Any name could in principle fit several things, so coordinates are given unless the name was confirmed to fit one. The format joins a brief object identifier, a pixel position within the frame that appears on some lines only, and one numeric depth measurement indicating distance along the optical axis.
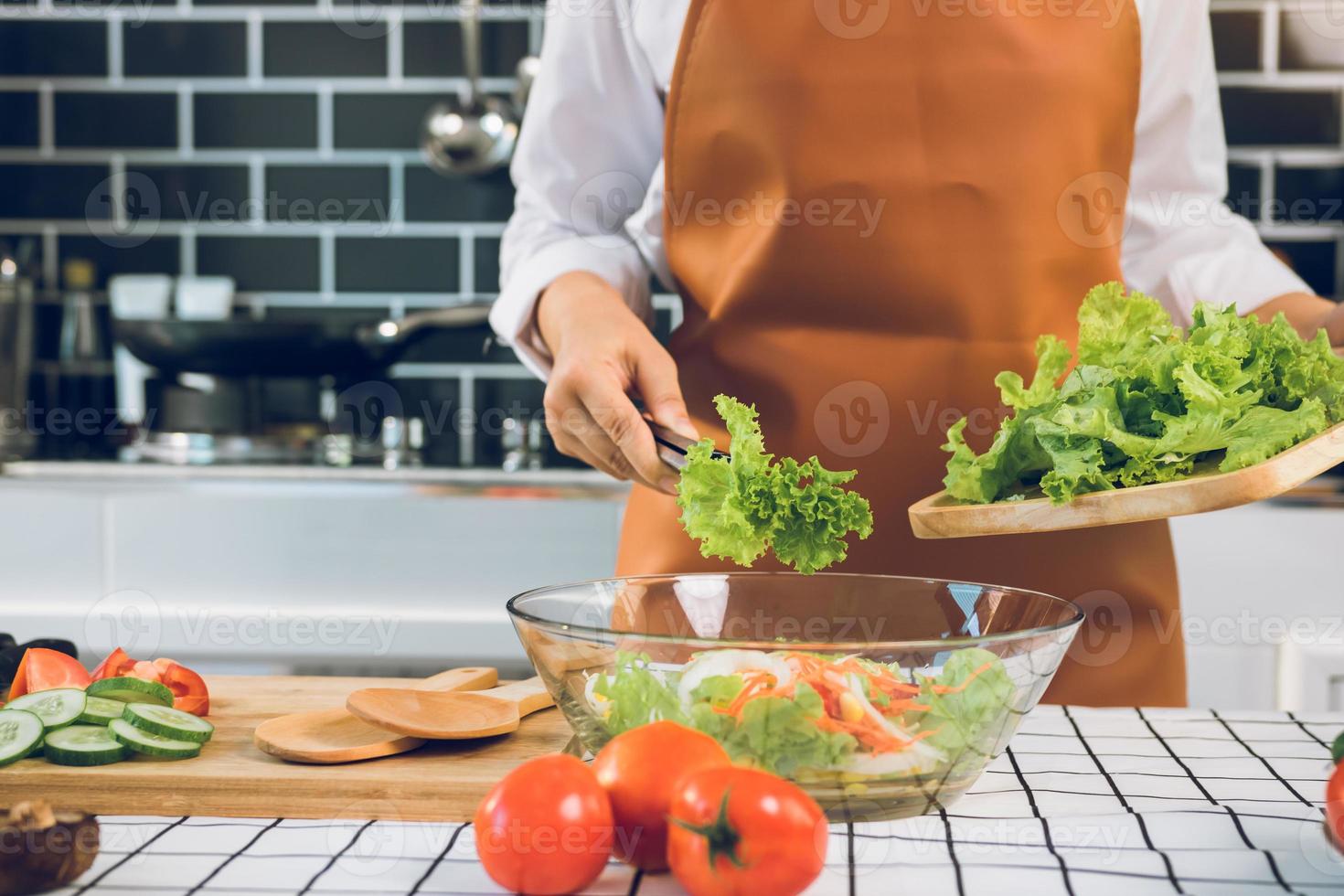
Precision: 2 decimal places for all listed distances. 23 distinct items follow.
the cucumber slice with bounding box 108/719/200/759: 0.72
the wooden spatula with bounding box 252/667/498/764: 0.73
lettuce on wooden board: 0.82
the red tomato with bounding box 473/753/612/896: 0.54
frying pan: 1.83
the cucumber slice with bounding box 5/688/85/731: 0.75
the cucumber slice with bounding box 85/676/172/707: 0.79
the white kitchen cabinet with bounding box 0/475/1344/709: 1.63
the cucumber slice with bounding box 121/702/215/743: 0.74
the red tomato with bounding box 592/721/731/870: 0.56
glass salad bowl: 0.62
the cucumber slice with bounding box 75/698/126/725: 0.75
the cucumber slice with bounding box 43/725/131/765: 0.72
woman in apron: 1.08
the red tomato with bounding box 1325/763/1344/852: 0.57
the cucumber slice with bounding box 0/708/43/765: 0.72
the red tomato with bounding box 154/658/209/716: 0.83
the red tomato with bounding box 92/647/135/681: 0.87
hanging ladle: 2.20
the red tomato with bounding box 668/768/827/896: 0.51
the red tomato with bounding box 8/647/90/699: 0.83
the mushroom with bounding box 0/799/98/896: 0.53
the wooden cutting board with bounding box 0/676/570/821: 0.69
